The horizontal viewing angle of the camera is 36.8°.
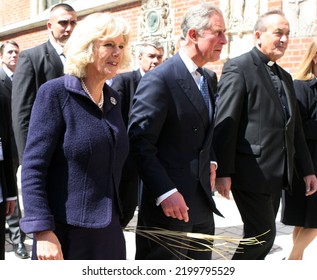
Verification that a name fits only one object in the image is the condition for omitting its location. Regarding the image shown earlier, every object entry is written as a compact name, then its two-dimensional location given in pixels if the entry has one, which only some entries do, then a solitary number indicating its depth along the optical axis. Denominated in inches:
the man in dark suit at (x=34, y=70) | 138.0
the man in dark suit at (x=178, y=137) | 99.6
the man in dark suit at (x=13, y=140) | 180.7
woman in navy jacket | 78.5
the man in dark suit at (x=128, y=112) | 167.2
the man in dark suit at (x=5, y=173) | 119.6
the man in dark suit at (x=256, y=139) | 129.0
